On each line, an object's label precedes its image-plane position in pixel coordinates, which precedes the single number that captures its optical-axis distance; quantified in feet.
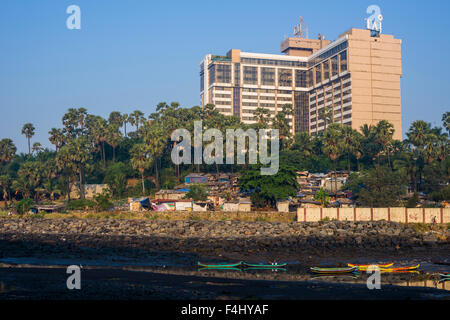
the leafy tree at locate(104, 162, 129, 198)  294.25
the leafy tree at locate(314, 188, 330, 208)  216.93
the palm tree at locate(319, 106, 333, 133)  530.43
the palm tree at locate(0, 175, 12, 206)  270.05
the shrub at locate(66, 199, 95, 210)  225.76
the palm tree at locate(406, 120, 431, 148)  288.71
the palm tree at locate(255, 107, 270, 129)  356.38
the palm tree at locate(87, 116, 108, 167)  351.25
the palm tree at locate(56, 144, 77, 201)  276.21
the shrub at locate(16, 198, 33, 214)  220.64
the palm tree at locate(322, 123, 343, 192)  290.09
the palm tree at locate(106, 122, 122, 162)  351.05
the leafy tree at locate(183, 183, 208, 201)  239.50
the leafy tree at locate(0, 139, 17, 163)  340.18
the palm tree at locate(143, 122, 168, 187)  289.33
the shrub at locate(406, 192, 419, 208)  211.41
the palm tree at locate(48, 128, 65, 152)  346.33
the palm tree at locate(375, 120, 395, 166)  305.53
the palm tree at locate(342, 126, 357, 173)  297.12
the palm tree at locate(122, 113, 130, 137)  411.58
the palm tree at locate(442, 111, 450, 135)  322.59
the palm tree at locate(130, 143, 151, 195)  281.13
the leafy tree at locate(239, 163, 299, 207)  216.95
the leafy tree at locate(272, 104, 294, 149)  335.88
